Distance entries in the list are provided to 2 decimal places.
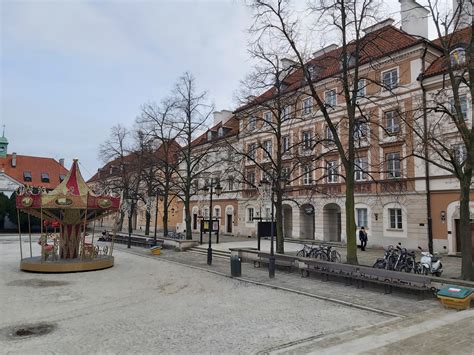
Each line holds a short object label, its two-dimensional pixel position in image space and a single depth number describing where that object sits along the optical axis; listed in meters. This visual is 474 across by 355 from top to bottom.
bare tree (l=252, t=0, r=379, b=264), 15.74
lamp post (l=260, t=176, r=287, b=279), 15.67
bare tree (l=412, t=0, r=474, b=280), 12.65
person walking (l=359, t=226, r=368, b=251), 25.72
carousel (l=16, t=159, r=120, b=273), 17.81
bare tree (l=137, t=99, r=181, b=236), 29.98
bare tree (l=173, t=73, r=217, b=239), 29.56
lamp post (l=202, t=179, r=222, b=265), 20.14
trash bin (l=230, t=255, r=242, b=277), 15.98
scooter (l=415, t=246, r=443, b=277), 13.64
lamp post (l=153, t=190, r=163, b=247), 31.81
